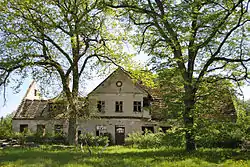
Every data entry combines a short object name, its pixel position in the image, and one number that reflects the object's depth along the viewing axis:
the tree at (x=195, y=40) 19.88
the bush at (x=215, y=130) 19.64
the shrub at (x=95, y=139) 37.16
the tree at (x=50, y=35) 30.62
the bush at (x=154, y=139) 20.48
